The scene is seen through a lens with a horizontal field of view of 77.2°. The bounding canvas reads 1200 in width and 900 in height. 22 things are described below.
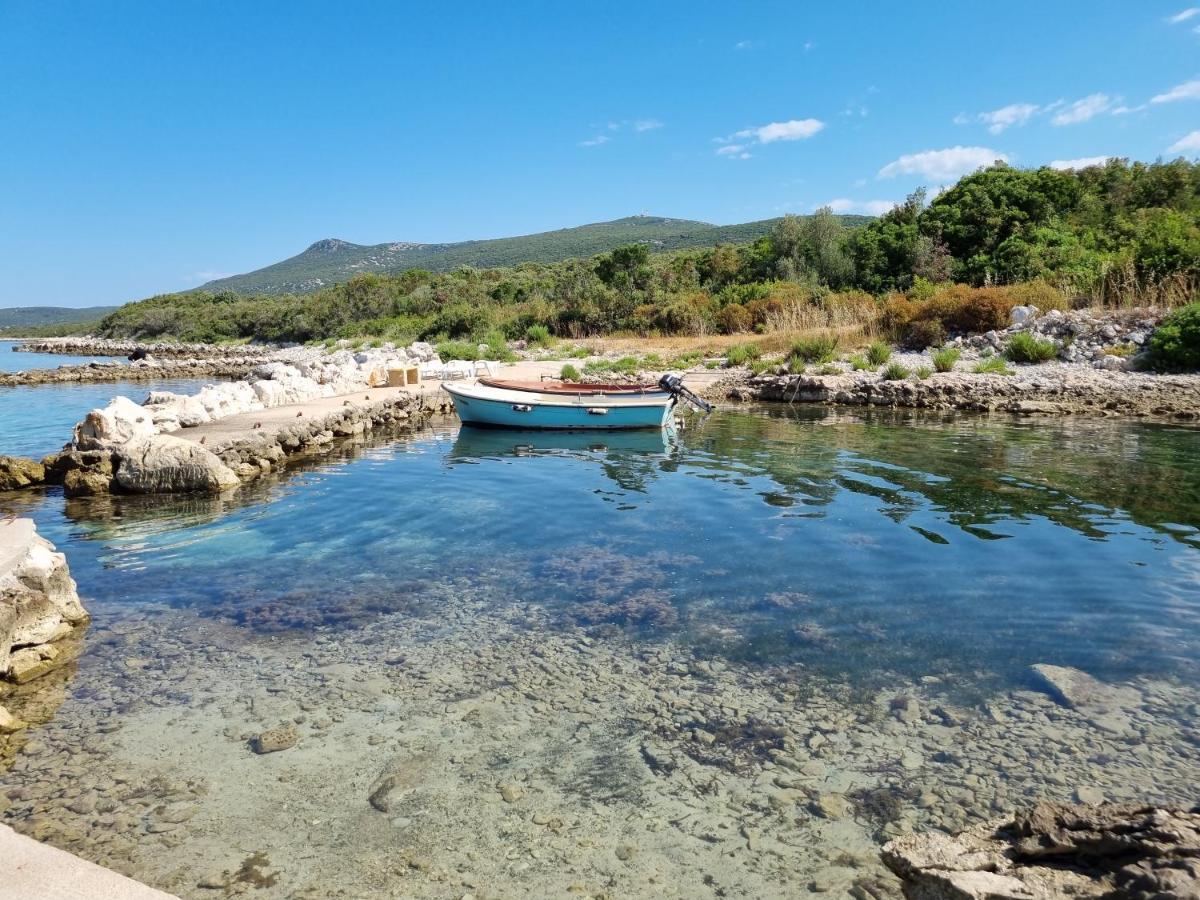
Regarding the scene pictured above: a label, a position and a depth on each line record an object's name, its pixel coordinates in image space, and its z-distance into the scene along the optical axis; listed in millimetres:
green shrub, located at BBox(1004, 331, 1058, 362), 22000
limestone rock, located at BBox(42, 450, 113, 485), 12195
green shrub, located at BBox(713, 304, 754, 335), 32781
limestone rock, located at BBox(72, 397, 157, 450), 12930
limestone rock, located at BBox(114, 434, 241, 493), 11922
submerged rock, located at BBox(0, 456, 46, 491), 12320
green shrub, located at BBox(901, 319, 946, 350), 24953
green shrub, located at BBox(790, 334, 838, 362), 24969
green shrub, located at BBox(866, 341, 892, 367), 24047
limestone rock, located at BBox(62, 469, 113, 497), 11805
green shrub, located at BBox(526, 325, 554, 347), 35625
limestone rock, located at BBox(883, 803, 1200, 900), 2398
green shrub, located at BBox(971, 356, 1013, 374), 21234
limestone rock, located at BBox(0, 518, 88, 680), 5738
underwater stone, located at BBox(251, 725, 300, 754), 4641
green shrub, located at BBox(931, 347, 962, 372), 22353
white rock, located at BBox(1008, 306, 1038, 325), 24062
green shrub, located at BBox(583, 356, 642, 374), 25703
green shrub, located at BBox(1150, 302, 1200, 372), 19125
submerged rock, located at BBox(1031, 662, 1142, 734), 4797
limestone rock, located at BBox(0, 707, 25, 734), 4891
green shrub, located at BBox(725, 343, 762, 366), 26203
